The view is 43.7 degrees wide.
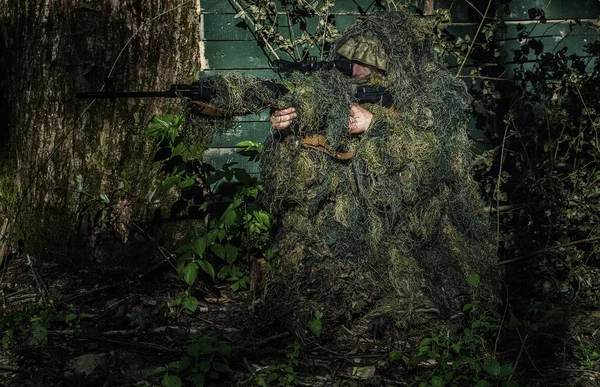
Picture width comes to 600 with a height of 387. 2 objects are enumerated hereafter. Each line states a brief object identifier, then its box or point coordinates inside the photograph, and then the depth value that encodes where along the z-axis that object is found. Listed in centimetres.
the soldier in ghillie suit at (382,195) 427
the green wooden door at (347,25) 545
